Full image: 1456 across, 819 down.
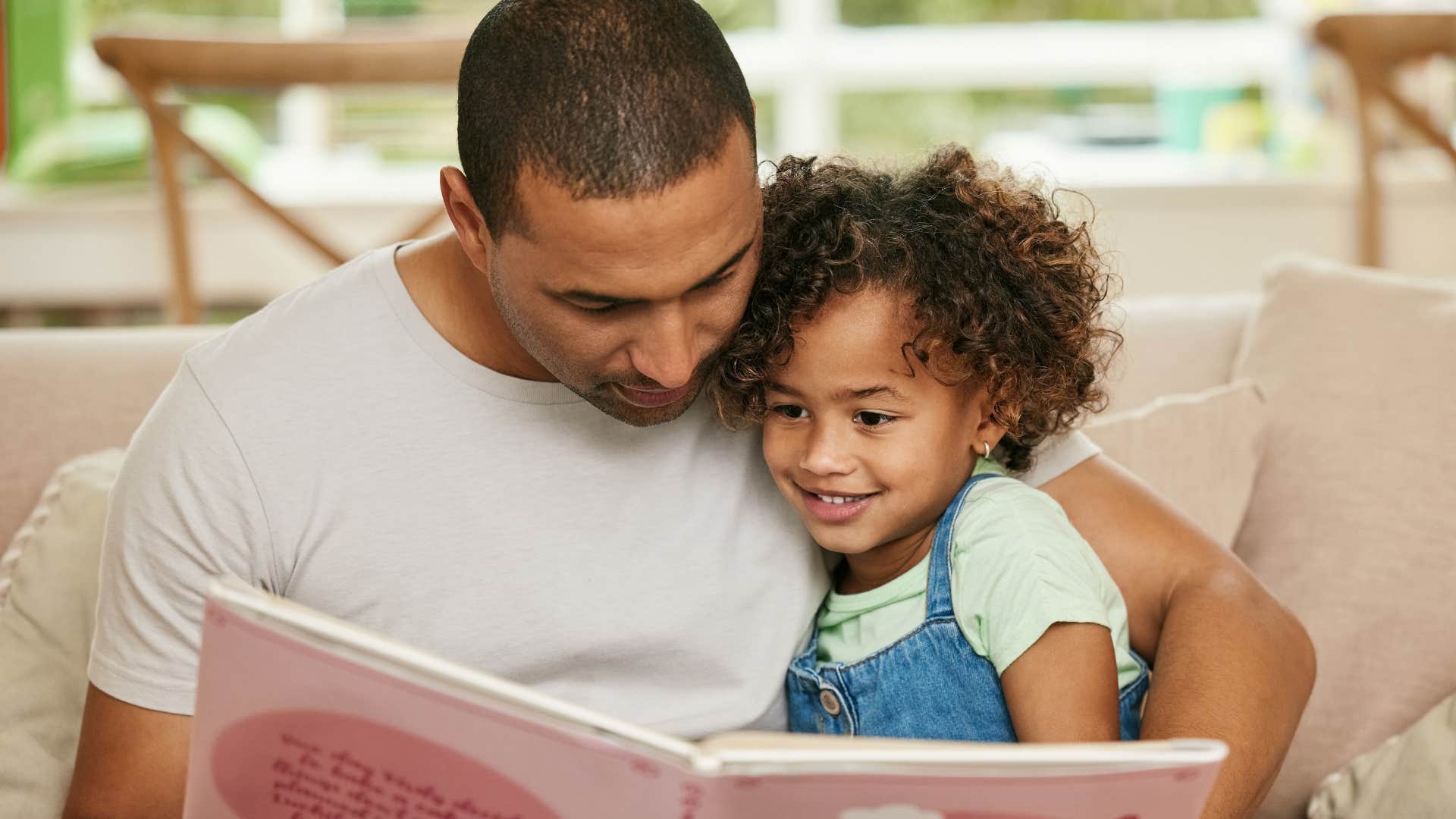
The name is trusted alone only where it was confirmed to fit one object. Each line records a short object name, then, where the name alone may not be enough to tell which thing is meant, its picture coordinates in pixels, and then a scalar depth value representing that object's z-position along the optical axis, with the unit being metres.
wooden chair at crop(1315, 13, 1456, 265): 2.65
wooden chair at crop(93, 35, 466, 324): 2.40
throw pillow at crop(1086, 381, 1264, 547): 1.95
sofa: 1.87
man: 1.61
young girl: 1.73
